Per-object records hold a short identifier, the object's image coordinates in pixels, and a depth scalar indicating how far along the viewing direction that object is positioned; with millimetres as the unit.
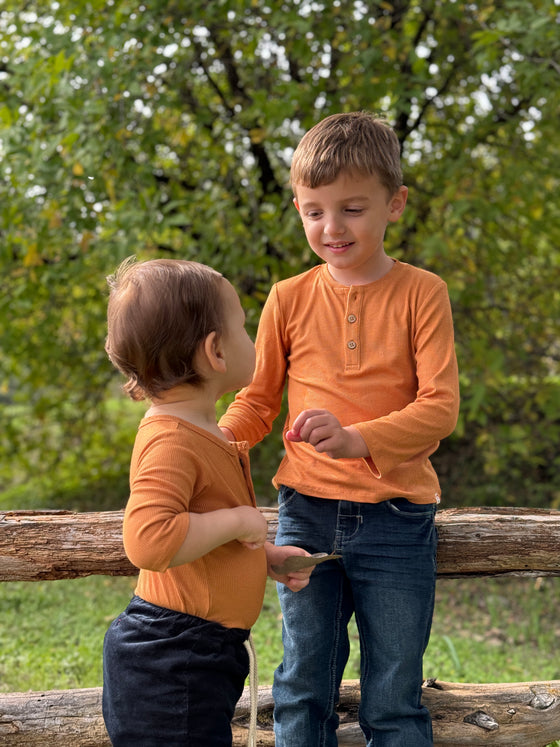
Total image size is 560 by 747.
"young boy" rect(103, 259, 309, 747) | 1553
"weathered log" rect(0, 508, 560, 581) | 2428
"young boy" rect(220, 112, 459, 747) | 1876
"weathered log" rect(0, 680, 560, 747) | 2457
